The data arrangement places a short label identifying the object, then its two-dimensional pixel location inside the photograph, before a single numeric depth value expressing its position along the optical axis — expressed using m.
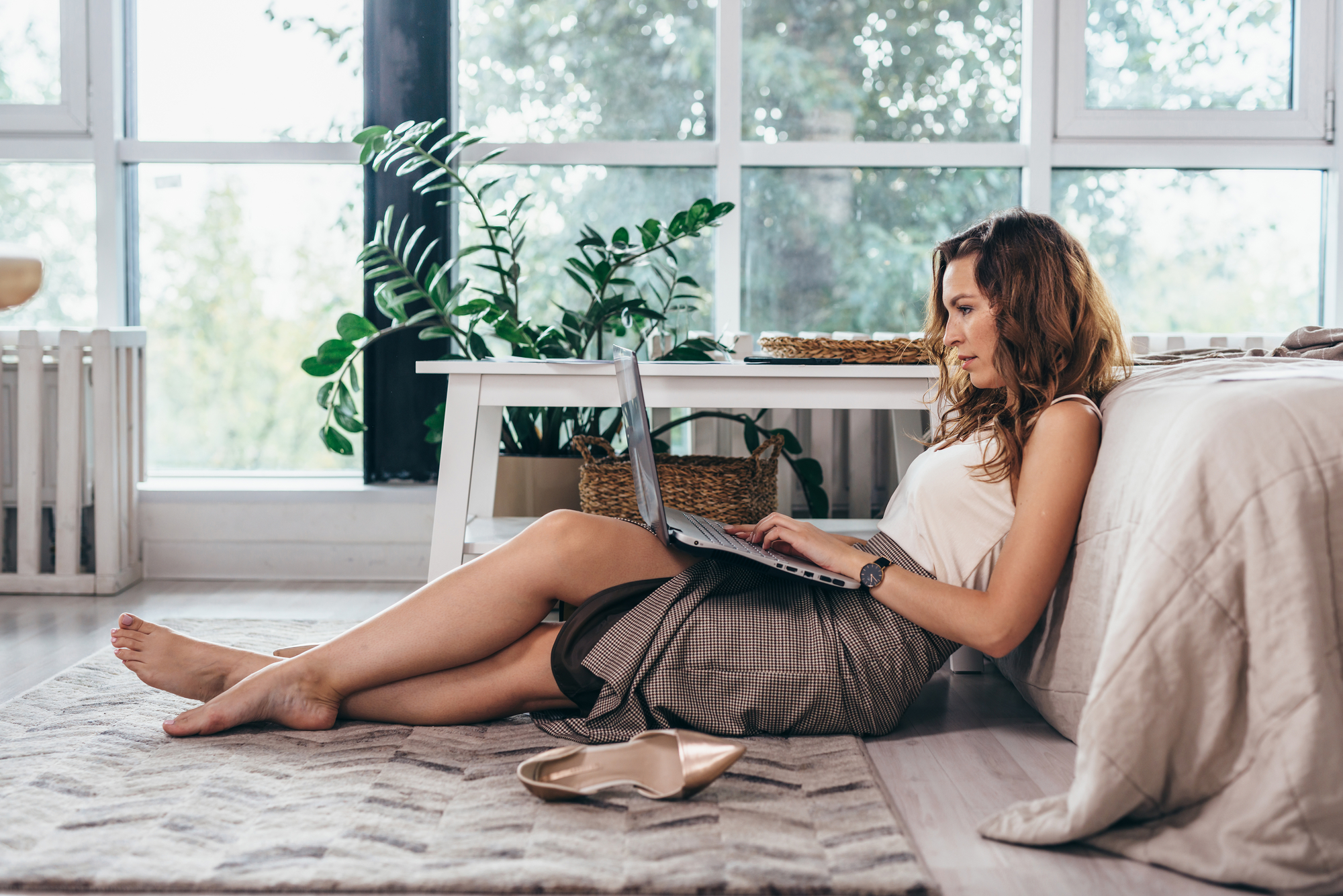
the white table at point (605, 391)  1.86
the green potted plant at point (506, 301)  2.30
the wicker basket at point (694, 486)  2.08
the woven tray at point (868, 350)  1.91
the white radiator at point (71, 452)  2.49
